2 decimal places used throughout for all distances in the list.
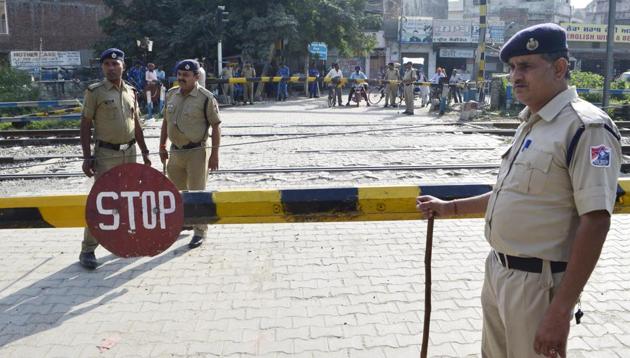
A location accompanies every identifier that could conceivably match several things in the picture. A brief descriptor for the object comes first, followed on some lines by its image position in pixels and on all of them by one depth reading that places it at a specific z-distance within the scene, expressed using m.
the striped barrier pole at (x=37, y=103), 15.87
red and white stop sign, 2.95
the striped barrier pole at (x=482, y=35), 18.00
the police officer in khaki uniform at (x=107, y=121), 5.05
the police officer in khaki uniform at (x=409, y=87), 19.09
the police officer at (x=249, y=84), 23.84
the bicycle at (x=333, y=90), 22.80
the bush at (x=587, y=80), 21.22
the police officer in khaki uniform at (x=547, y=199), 1.88
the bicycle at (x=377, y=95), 23.95
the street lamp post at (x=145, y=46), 24.28
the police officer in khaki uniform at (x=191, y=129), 5.46
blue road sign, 31.00
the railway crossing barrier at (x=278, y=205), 2.96
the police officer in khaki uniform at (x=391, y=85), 21.81
